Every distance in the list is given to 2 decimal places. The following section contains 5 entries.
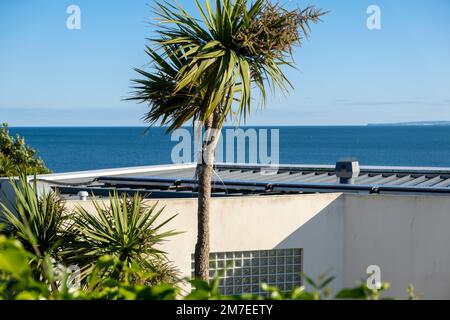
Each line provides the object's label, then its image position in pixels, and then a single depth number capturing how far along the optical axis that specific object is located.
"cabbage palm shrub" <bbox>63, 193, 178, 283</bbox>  9.76
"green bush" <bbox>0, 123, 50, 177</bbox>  32.59
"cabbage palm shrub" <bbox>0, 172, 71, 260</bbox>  9.89
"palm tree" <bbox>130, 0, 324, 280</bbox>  9.98
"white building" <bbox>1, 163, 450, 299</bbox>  12.59
